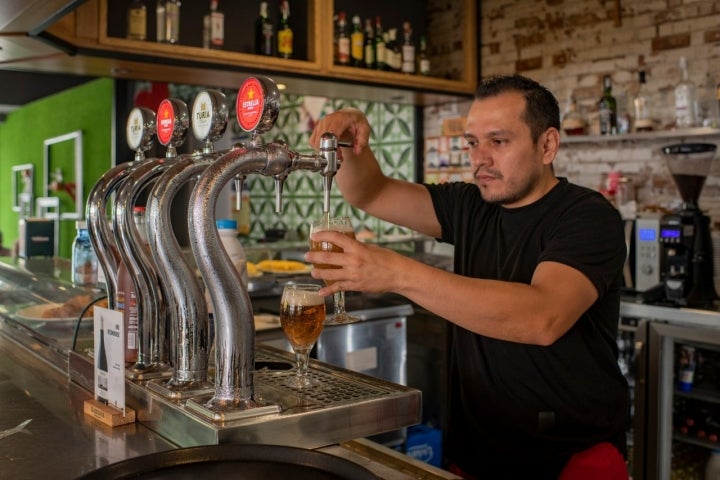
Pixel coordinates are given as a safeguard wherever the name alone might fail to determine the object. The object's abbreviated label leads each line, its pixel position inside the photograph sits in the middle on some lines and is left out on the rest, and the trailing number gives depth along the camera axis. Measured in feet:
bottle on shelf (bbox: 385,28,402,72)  16.47
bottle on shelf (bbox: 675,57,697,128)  13.28
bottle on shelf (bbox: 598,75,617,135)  14.51
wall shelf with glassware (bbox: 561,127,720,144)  12.93
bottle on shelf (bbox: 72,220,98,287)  7.11
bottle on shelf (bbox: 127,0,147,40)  12.73
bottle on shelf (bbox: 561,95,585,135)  15.15
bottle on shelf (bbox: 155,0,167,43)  13.15
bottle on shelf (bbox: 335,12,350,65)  15.46
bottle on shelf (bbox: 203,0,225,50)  13.83
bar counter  3.79
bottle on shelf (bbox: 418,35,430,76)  17.10
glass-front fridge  10.98
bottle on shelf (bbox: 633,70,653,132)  13.86
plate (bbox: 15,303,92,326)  6.50
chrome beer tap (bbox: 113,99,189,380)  4.61
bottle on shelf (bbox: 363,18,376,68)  16.16
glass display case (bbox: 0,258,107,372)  6.08
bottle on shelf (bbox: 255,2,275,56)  14.39
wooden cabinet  11.77
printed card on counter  4.34
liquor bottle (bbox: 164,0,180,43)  13.12
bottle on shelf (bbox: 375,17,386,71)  16.29
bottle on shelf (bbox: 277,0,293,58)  14.49
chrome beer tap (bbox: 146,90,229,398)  4.16
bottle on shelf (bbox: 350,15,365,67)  15.75
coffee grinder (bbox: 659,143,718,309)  11.06
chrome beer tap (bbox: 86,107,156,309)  4.88
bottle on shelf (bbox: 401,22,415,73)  16.71
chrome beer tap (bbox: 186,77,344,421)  3.77
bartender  5.24
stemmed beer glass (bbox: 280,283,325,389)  4.41
